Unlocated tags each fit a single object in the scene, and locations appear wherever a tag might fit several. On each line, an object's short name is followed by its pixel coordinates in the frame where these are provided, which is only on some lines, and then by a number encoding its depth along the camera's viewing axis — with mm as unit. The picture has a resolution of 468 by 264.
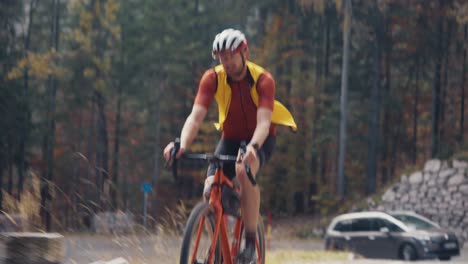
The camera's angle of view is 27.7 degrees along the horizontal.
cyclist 6379
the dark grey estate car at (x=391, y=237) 24781
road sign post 36062
